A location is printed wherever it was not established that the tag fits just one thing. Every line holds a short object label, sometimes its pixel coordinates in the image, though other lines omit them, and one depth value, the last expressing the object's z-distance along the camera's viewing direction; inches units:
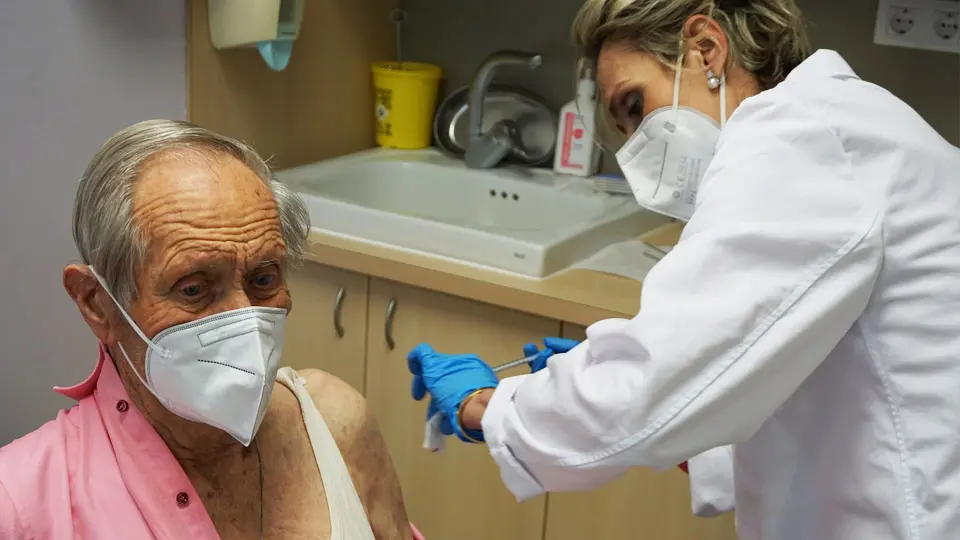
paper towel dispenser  87.1
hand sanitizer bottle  101.7
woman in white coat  40.1
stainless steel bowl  106.6
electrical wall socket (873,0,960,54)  82.7
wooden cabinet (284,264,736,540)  79.0
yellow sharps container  108.8
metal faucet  100.2
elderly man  45.1
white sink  82.8
